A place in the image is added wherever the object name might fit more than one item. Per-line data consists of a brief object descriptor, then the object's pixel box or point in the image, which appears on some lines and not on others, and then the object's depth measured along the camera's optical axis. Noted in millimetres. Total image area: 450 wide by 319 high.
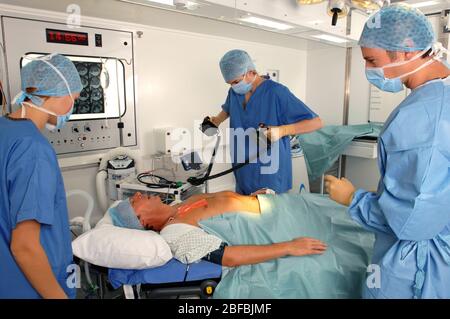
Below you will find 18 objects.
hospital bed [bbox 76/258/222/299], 1328
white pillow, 1320
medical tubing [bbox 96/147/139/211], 2518
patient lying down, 1423
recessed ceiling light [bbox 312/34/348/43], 2655
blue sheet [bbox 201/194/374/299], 1376
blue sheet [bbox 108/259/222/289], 1330
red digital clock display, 2289
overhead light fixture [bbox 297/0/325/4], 2148
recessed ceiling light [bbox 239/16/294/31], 2084
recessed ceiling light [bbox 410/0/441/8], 2453
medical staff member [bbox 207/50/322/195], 2057
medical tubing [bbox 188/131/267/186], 2146
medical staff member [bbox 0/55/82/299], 954
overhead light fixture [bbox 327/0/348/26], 2217
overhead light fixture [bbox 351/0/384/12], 2225
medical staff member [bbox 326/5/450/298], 1011
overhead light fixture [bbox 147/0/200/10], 1686
